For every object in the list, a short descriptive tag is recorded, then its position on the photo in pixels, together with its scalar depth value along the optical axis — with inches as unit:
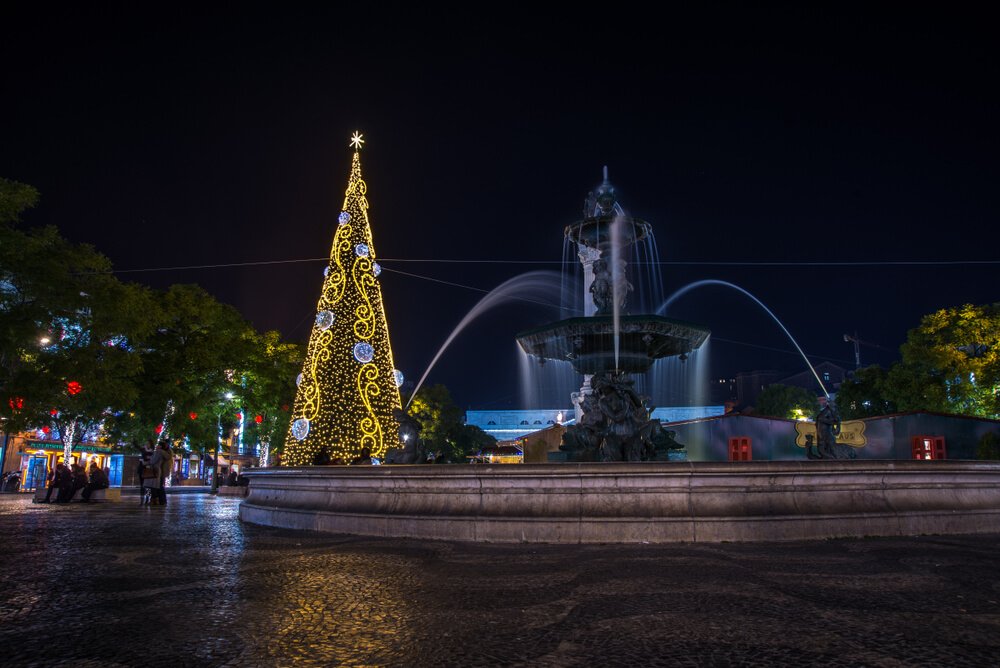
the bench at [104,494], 975.6
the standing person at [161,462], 849.5
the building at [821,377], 4387.3
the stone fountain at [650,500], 333.4
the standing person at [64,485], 919.0
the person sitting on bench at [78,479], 941.6
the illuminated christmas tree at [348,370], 973.8
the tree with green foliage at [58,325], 632.4
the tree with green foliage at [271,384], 1250.7
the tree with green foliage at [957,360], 1251.8
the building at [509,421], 4475.9
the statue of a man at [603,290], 609.1
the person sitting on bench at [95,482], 953.5
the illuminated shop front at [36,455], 1689.2
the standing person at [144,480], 847.7
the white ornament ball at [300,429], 974.4
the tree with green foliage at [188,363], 951.0
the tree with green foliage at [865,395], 1692.9
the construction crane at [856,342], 2791.8
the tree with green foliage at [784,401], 3093.0
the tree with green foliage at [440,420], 2325.3
